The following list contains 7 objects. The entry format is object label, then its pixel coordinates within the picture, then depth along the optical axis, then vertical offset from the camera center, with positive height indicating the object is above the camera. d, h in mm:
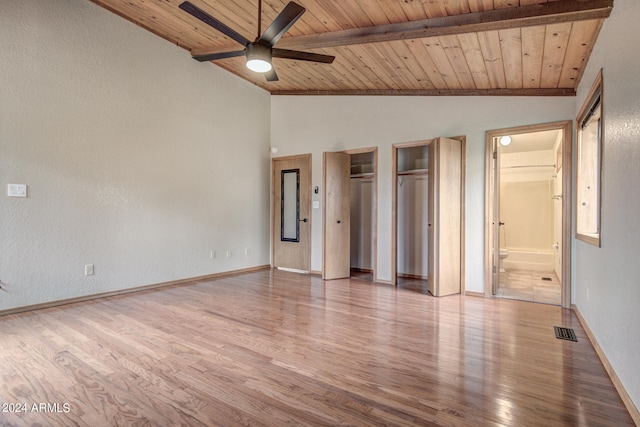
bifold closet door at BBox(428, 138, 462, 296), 4168 -108
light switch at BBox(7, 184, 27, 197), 3279 +199
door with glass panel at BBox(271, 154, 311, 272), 5770 -59
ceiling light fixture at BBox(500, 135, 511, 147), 5516 +1173
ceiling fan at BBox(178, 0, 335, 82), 2428 +1435
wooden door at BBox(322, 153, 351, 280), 5223 -118
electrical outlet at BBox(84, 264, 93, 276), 3824 -702
